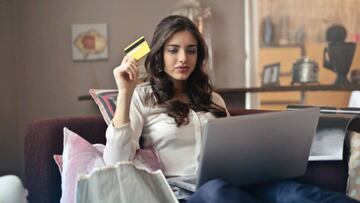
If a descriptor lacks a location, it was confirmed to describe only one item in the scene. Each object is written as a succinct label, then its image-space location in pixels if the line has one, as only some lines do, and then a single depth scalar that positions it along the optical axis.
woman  1.44
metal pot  2.98
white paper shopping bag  1.19
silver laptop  1.17
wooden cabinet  3.00
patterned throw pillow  1.65
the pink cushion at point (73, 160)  1.39
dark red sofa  1.50
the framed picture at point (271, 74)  3.04
